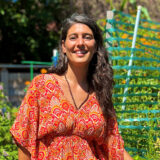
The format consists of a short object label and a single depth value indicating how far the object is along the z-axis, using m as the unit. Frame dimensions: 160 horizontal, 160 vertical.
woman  2.02
